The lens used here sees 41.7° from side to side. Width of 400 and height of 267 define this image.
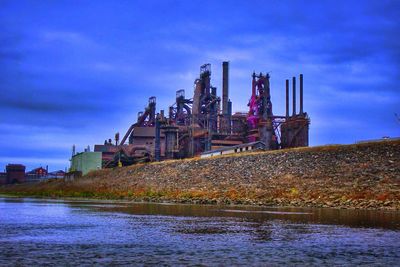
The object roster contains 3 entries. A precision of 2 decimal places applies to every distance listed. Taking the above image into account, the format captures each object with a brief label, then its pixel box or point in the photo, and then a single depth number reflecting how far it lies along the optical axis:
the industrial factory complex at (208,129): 108.31
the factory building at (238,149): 90.50
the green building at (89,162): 125.06
